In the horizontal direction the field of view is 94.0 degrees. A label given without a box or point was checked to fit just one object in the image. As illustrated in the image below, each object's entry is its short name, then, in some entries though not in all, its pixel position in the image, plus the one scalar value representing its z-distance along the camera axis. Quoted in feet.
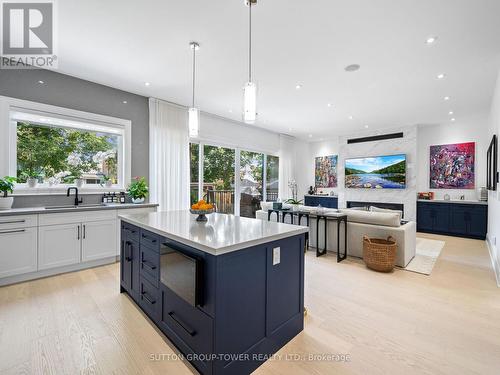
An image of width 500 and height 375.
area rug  11.50
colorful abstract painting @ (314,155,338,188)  27.25
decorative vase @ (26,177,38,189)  11.20
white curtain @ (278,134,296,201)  25.97
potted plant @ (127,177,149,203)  13.42
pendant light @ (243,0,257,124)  6.79
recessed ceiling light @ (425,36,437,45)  8.69
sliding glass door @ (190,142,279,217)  18.49
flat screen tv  21.48
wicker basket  10.89
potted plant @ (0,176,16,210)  9.83
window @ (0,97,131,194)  10.98
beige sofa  11.70
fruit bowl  7.68
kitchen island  4.74
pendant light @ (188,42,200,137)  9.12
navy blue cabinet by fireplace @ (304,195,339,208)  26.16
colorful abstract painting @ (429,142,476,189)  19.11
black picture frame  11.64
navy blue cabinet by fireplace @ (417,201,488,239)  17.57
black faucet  12.07
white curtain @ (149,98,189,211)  15.24
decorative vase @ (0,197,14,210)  9.86
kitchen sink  11.30
